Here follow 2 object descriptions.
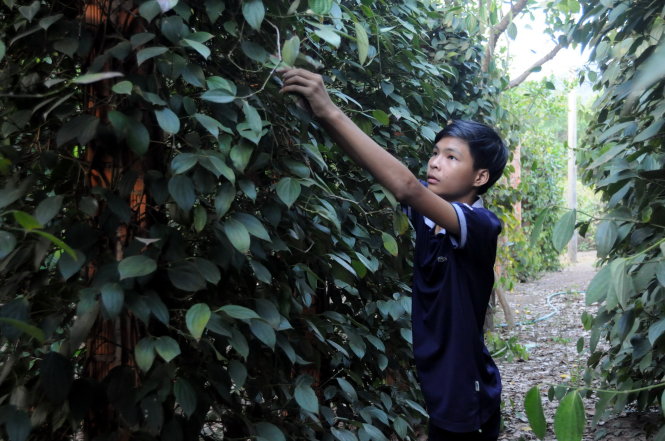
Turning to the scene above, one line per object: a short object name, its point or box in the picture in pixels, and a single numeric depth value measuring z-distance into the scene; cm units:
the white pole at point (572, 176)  1638
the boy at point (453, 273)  176
